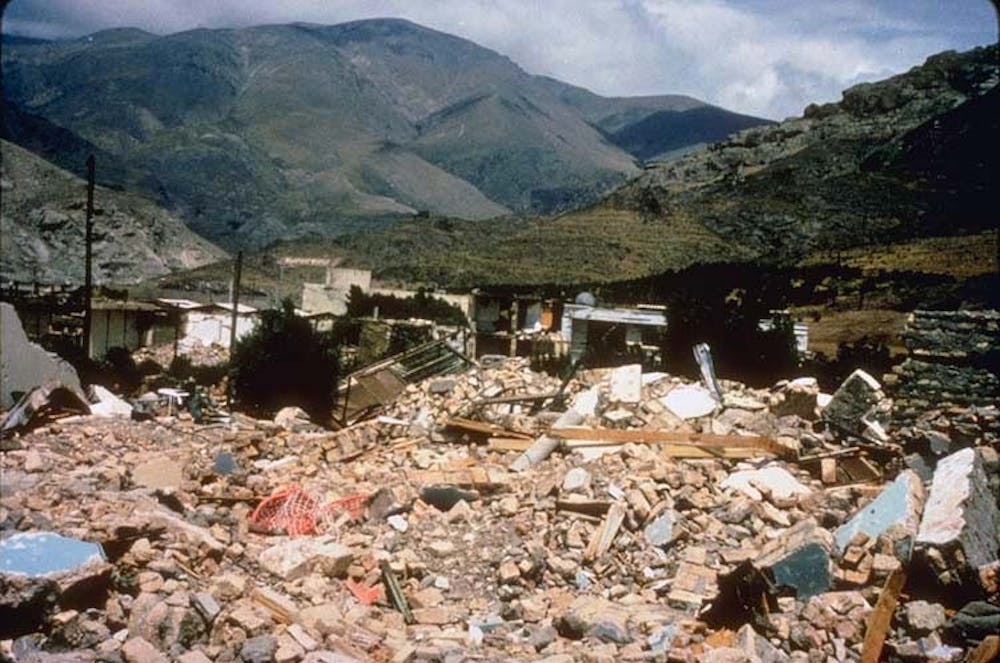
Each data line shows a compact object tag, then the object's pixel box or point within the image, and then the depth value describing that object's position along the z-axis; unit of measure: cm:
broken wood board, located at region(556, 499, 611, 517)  844
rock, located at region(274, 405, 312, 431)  1600
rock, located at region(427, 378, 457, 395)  1728
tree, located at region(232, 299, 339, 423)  2005
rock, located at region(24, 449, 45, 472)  990
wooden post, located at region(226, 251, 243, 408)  2445
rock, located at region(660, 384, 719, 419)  1239
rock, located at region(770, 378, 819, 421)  1224
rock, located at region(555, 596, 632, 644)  610
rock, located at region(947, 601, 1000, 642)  525
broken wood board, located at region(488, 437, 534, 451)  1171
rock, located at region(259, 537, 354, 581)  718
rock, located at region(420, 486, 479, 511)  940
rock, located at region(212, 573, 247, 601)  631
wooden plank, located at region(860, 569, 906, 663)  542
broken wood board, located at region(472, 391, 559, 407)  1460
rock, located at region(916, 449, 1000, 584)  583
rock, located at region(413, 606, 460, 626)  671
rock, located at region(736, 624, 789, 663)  552
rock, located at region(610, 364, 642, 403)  1289
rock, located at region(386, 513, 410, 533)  874
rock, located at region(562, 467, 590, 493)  890
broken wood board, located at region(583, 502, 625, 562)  772
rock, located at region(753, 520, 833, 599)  628
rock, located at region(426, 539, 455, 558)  809
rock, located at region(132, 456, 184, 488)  979
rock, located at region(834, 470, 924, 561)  666
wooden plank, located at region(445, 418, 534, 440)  1242
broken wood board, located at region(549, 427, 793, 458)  1019
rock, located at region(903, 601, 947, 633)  545
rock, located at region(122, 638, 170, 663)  509
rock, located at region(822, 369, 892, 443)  1066
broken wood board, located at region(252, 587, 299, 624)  618
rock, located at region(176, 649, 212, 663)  511
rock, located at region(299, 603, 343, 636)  595
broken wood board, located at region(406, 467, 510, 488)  971
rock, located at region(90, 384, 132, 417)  1445
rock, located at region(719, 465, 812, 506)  864
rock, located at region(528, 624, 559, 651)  616
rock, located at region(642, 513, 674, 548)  787
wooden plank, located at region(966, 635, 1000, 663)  488
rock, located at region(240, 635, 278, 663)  527
